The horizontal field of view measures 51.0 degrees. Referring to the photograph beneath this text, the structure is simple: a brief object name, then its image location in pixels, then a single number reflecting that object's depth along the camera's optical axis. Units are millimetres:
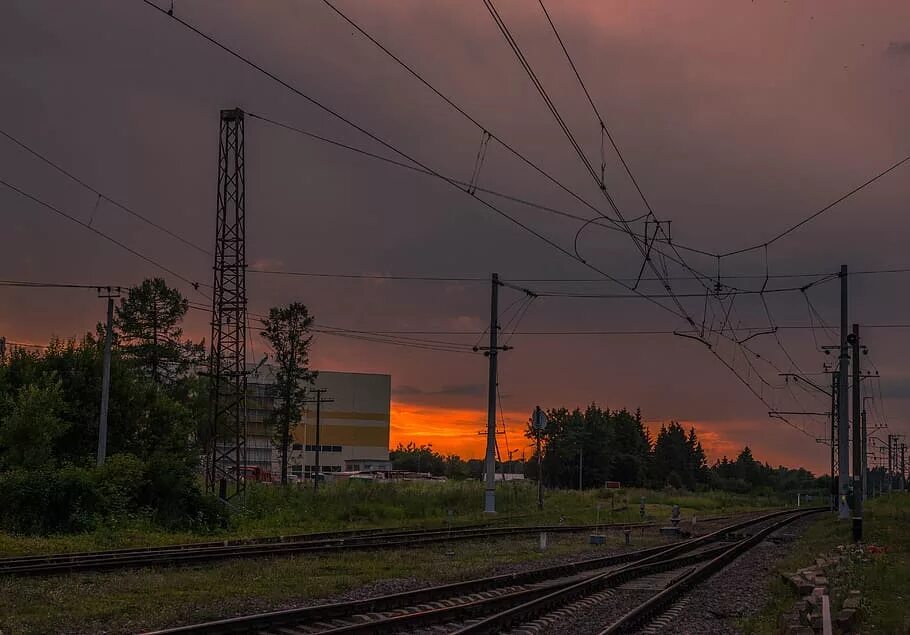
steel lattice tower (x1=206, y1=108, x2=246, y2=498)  46156
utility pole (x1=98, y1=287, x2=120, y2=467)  41500
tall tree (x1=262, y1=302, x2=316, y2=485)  79812
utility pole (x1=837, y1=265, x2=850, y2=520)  41188
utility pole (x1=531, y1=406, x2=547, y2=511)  51238
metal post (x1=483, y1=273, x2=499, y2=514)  48062
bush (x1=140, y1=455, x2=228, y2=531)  38969
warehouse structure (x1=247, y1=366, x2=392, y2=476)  131125
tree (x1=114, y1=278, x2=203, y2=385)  78000
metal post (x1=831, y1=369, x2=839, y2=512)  64750
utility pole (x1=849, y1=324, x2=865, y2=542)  32906
